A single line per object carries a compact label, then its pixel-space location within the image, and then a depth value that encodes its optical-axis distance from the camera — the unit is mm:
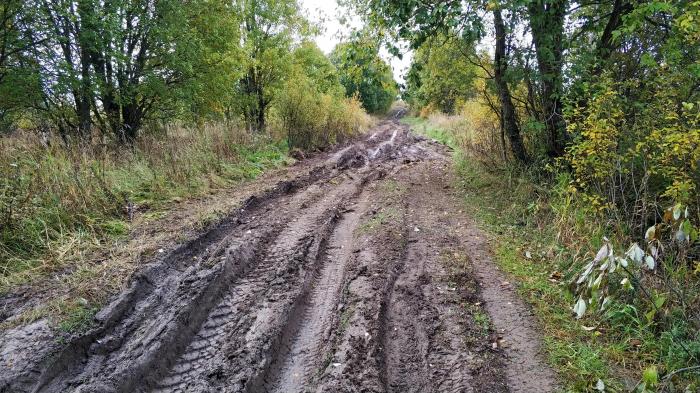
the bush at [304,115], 13914
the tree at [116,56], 7730
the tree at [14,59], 7184
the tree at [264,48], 15086
